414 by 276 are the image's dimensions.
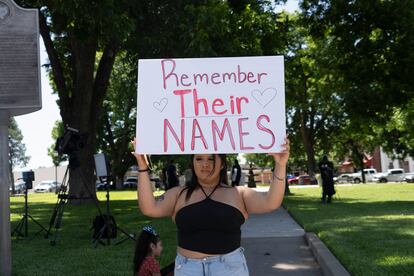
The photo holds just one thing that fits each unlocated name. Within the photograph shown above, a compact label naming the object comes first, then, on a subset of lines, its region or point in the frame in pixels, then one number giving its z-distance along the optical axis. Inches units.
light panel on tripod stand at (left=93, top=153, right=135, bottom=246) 415.2
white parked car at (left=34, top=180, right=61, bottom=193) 2669.8
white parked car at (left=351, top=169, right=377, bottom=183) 2635.3
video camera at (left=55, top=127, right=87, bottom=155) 425.1
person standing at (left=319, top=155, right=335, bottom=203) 786.8
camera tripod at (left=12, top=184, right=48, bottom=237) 463.4
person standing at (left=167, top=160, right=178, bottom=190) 919.0
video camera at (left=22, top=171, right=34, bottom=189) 506.3
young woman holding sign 127.6
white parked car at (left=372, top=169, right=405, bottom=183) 2362.2
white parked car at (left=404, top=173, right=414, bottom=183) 2208.8
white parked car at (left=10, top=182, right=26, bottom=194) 2456.4
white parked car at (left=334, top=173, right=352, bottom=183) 2726.1
